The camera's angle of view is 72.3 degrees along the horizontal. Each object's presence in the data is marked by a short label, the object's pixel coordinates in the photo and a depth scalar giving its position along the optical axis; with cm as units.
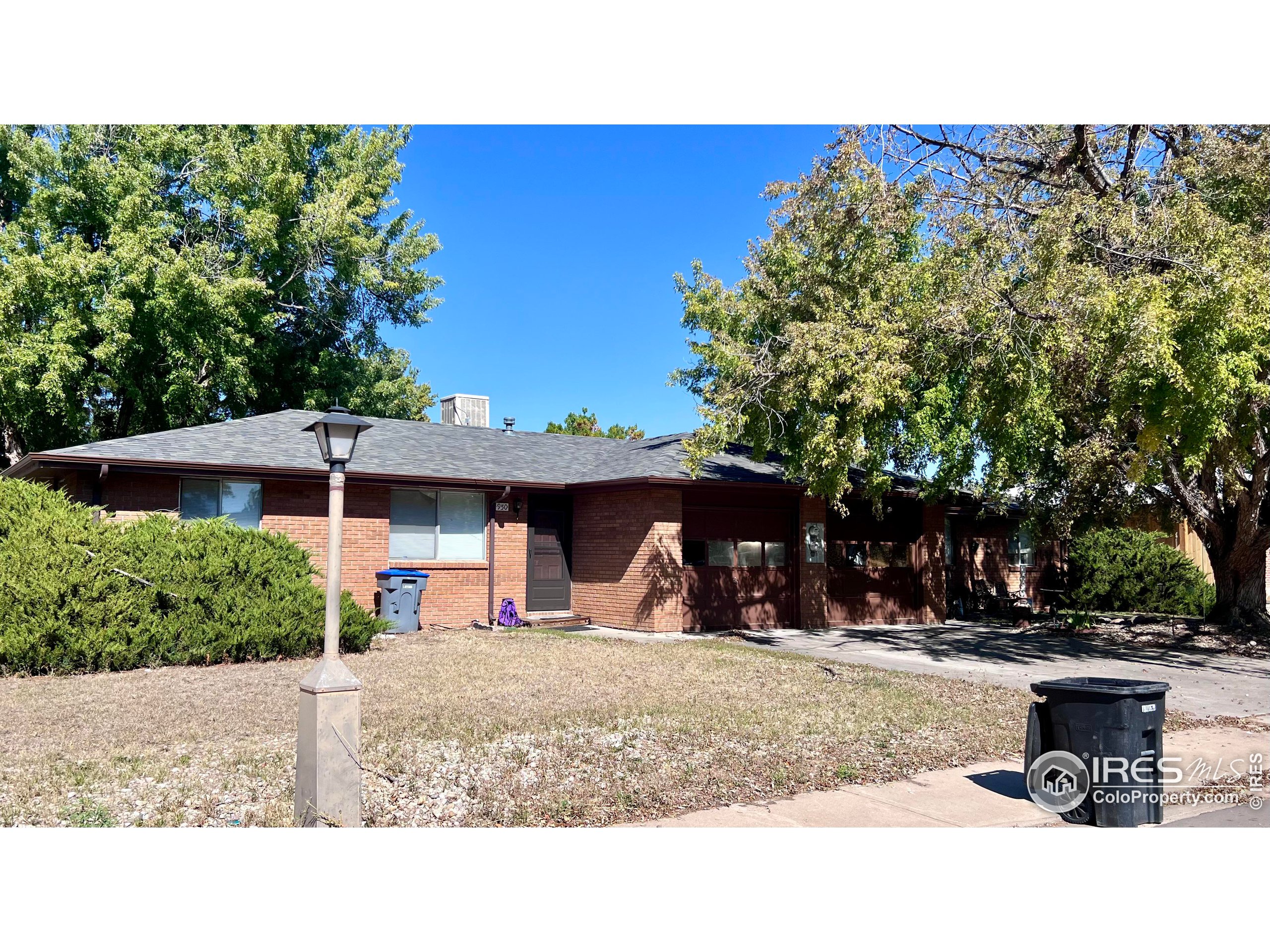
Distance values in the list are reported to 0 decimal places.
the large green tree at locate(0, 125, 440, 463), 2142
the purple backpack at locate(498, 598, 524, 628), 1712
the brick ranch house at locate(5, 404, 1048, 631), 1500
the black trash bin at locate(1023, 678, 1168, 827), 572
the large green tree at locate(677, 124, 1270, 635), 1142
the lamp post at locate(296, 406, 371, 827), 523
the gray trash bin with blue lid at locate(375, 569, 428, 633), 1581
